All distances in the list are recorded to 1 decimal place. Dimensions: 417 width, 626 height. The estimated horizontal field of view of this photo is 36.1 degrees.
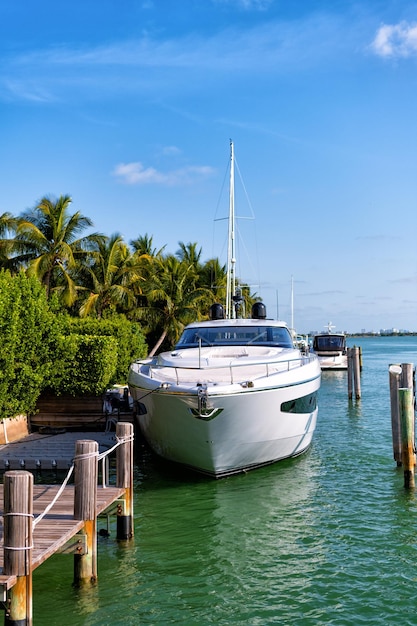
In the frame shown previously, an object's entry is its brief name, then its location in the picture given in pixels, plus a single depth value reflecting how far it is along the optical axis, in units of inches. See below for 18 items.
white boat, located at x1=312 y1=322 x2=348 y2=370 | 1668.3
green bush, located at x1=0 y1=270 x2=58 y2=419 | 557.3
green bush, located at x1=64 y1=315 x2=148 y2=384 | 867.4
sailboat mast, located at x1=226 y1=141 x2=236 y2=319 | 955.5
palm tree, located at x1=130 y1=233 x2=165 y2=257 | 1777.8
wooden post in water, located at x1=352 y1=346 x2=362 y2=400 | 1060.5
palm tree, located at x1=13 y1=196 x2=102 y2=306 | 1111.6
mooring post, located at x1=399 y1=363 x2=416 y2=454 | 517.0
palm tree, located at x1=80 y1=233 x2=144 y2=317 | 1270.9
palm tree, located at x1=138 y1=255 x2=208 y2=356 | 1421.0
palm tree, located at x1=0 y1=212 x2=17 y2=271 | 1104.8
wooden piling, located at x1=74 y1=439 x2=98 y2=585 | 279.1
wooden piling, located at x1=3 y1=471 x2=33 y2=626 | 218.4
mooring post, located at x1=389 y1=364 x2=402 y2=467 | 528.7
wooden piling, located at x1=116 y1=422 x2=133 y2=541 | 350.6
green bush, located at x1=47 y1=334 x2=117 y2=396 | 656.4
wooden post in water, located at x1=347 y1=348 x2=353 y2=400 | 1078.1
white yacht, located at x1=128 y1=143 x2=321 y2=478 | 441.1
